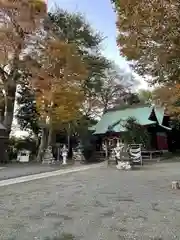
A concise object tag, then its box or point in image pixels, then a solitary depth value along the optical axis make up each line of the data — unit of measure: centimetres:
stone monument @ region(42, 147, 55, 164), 1191
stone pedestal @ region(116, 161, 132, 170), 901
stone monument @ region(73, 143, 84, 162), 1228
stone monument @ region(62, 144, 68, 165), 1165
